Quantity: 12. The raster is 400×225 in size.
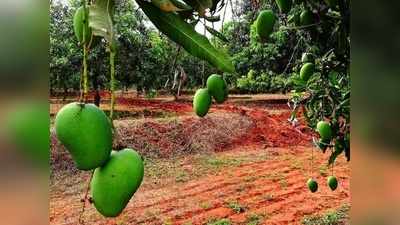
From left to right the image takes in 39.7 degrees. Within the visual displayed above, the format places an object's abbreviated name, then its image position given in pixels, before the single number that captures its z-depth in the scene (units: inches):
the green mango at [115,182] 16.2
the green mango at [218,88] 34.0
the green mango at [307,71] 57.6
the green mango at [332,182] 72.1
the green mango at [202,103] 34.0
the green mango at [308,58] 60.7
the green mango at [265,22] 43.4
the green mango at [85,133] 15.6
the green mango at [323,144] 57.4
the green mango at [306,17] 45.7
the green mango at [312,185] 77.1
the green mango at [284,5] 37.9
